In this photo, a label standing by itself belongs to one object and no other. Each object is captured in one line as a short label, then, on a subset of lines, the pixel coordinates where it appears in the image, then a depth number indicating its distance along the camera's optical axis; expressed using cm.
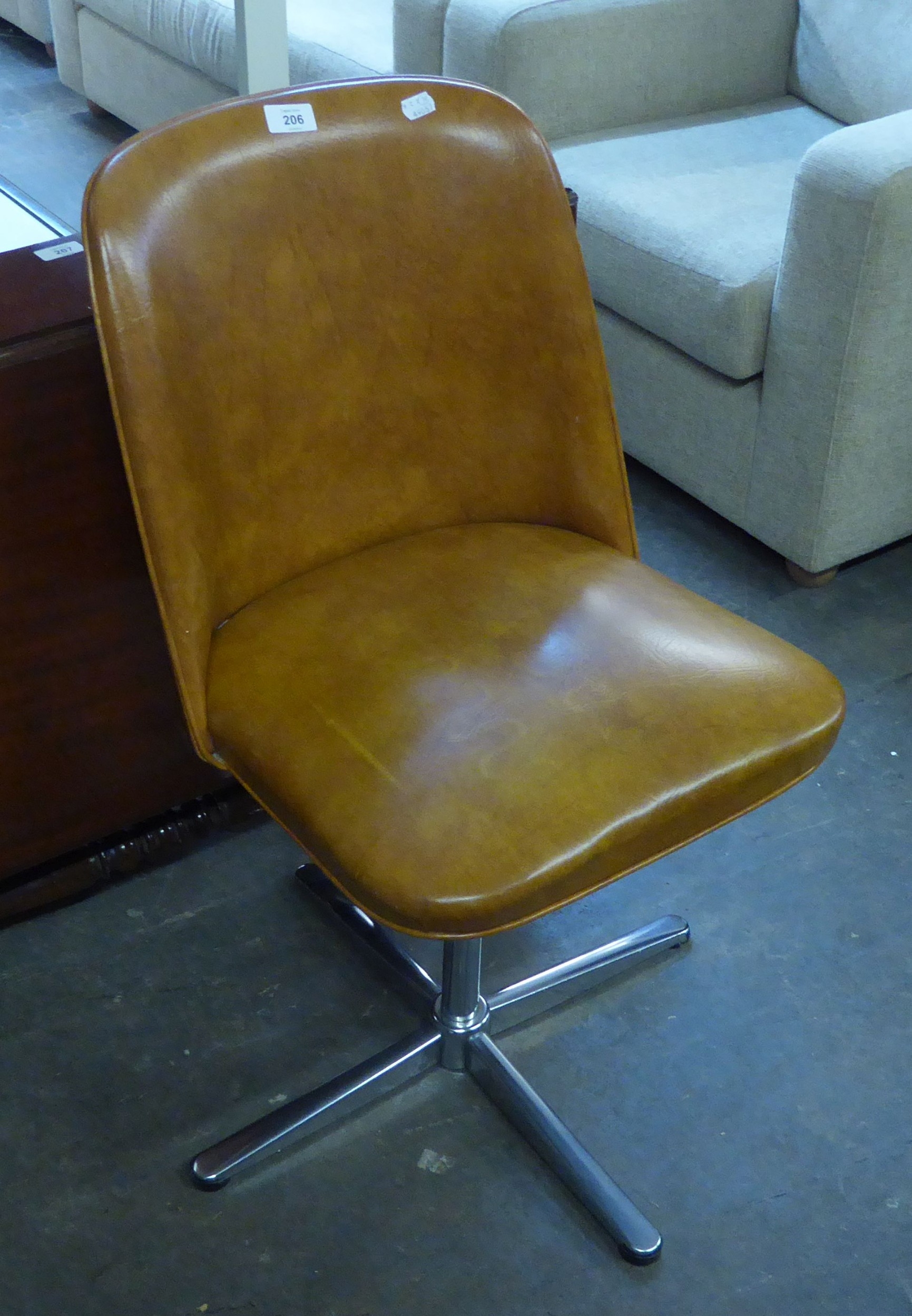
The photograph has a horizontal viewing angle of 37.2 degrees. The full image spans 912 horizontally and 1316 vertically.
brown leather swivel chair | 96
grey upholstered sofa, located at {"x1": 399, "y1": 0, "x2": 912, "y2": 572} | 168
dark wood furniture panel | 117
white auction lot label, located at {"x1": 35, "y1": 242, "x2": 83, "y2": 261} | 125
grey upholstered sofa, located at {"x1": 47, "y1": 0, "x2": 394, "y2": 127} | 247
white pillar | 146
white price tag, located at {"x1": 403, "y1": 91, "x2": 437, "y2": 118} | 108
